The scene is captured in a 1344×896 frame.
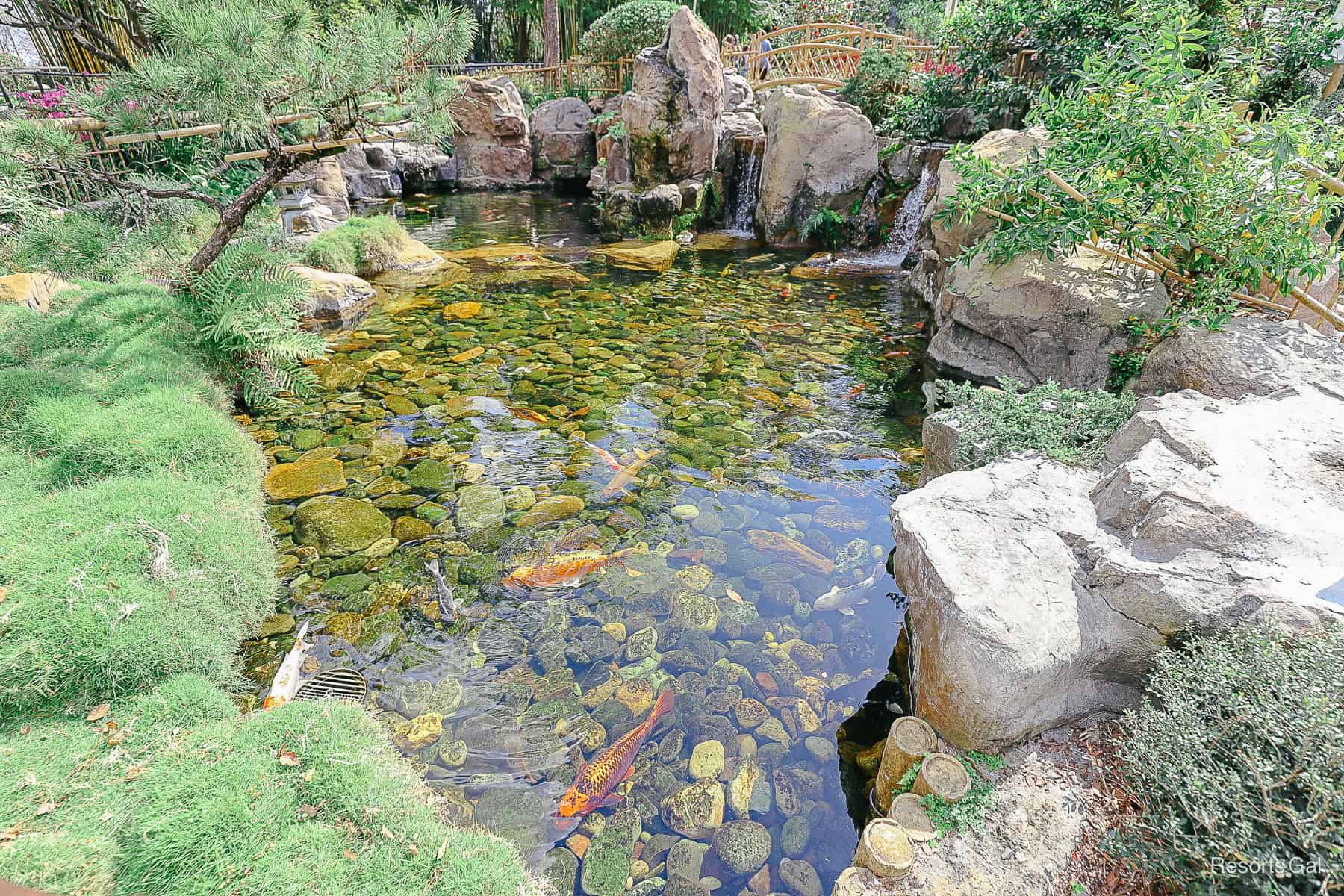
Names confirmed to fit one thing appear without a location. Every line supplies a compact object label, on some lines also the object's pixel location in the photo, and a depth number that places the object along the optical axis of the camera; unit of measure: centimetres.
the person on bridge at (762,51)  1661
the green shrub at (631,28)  1630
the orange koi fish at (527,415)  592
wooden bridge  1463
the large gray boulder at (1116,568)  255
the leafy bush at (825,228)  1142
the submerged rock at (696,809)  279
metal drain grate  320
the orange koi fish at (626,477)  497
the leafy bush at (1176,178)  380
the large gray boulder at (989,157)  654
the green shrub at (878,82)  1288
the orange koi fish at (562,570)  406
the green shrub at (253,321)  511
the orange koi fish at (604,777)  285
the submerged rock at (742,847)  266
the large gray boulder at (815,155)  1115
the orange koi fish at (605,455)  530
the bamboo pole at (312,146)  496
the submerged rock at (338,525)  425
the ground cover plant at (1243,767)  179
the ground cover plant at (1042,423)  384
